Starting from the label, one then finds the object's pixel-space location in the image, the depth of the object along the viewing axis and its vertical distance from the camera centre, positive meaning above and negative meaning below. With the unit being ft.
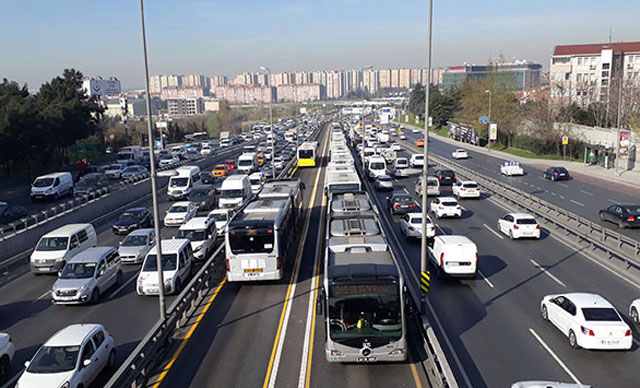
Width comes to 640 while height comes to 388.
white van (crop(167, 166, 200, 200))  136.87 -19.23
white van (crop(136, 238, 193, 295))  64.08 -19.93
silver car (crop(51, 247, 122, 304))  61.21 -20.14
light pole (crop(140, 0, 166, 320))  48.49 -7.07
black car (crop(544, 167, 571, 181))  158.92 -21.25
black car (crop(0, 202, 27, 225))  104.90 -20.38
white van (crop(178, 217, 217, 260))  80.53 -19.71
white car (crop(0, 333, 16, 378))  44.62 -20.82
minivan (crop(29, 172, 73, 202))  131.95 -19.00
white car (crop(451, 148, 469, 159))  223.51 -20.95
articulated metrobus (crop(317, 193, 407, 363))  41.37 -16.56
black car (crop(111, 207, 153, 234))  102.47 -21.75
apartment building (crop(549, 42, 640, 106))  326.67 +27.53
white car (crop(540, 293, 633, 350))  45.85 -19.77
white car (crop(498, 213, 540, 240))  87.86 -20.50
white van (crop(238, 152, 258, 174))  184.03 -19.48
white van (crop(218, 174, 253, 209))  116.37 -18.85
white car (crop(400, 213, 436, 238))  87.25 -19.93
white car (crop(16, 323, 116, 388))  38.27 -18.97
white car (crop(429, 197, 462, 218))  105.19 -20.59
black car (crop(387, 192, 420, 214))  108.58 -20.35
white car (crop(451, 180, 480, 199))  128.47 -20.67
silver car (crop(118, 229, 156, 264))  79.92 -21.09
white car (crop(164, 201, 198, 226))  106.32 -21.16
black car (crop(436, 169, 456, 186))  150.71 -20.42
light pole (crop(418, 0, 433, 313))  52.80 -6.73
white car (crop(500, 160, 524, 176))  167.63 -20.90
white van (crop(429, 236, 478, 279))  66.28 -19.49
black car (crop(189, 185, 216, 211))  122.42 -20.61
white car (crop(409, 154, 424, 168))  191.93 -19.94
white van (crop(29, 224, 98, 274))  75.82 -20.17
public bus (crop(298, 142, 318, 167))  196.13 -18.16
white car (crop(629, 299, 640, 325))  52.39 -21.16
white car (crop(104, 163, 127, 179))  174.09 -19.82
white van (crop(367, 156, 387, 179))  157.07 -18.27
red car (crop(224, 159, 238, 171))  194.10 -20.60
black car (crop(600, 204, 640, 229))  93.81 -20.43
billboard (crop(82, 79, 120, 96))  346.54 +17.97
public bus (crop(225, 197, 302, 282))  62.49 -16.84
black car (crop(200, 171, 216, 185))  156.88 -20.61
